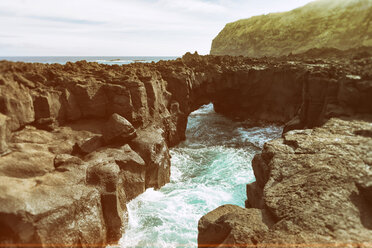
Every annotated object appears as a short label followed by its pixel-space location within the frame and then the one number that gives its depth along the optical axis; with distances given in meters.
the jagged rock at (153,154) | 12.55
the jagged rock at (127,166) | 10.51
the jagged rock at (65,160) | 9.15
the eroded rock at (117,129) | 11.51
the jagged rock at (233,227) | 5.77
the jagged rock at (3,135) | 8.32
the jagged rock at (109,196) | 9.01
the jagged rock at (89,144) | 10.56
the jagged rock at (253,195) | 9.18
